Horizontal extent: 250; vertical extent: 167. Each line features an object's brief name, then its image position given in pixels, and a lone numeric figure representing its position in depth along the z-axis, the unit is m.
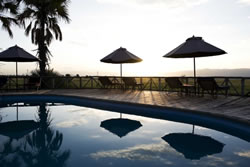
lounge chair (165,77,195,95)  8.52
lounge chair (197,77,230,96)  7.53
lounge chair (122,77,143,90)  10.94
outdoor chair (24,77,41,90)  11.18
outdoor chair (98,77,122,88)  11.49
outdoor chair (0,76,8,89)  10.49
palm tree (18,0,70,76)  12.40
